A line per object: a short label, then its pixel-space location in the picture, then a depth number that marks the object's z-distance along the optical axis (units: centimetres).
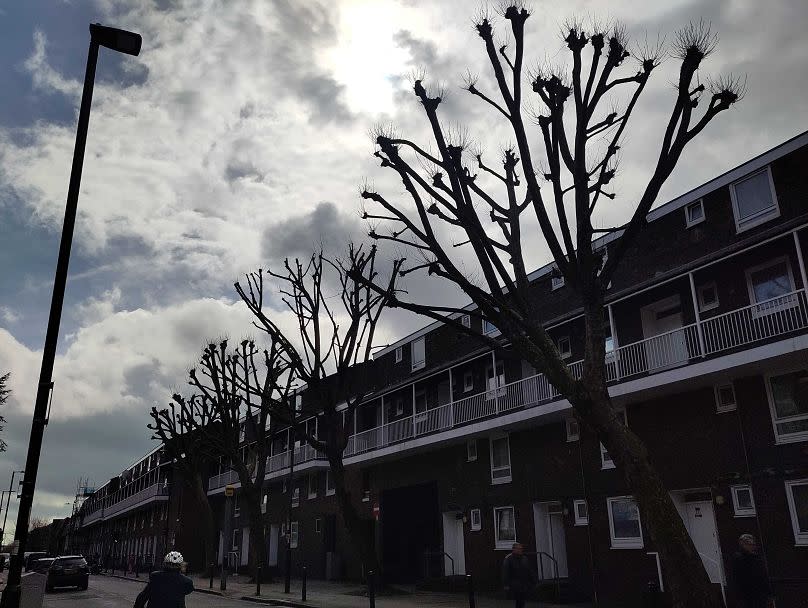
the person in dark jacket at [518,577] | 1195
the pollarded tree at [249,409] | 2850
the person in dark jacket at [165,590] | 758
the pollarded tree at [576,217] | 1032
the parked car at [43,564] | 3534
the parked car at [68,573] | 2922
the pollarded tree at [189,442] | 3591
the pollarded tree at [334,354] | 2225
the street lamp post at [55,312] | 795
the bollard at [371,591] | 1599
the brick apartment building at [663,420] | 1540
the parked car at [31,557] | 5162
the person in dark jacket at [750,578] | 902
